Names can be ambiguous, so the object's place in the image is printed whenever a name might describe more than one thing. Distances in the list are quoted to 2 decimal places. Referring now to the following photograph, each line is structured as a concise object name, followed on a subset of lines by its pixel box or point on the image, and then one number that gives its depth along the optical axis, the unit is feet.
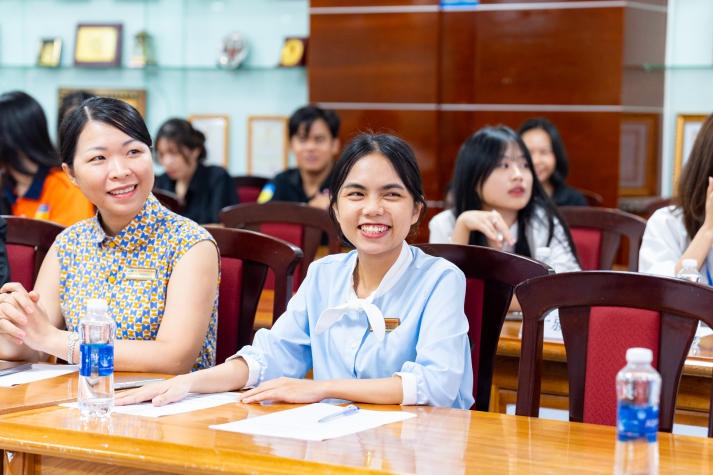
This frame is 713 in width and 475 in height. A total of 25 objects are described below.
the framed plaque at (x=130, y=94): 33.58
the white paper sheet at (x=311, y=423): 8.78
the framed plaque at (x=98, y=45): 33.82
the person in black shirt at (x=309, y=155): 26.51
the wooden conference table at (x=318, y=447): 7.97
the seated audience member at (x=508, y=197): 17.80
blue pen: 9.32
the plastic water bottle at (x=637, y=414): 7.58
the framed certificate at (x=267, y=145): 32.98
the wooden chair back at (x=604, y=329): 10.05
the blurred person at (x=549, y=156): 25.38
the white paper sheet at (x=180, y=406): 9.55
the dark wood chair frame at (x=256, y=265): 13.28
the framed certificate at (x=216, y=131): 33.53
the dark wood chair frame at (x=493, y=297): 12.11
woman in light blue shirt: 10.57
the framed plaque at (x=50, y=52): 34.35
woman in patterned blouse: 12.07
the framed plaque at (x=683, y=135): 28.24
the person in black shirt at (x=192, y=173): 28.46
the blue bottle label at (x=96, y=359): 9.54
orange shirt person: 18.50
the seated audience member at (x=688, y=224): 15.68
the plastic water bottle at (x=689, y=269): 14.67
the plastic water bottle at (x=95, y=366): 9.49
